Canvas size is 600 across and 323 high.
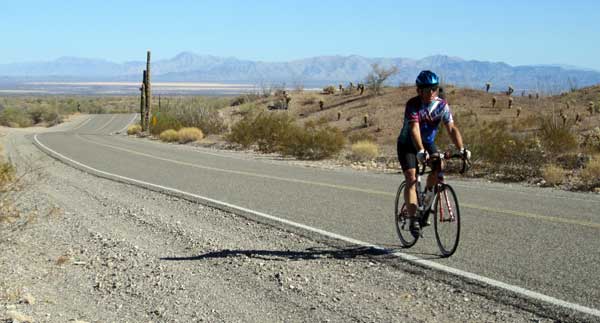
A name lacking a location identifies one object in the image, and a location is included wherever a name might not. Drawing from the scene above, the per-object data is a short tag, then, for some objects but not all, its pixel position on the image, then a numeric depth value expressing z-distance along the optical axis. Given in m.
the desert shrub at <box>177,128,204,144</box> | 38.94
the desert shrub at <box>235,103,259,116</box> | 56.53
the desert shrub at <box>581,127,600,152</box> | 19.09
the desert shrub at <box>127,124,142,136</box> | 53.01
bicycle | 7.77
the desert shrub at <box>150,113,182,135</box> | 44.56
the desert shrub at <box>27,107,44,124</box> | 89.73
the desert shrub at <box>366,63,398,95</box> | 55.03
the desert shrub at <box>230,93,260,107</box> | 68.75
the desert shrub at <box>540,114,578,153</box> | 19.45
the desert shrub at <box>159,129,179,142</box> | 39.93
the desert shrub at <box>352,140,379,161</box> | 24.53
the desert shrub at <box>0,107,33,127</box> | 80.94
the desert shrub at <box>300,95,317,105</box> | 56.59
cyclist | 7.63
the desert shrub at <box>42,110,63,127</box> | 86.80
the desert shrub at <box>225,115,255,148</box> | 31.64
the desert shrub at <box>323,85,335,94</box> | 61.34
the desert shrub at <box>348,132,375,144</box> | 32.31
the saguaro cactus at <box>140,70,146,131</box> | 51.70
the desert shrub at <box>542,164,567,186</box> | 15.78
